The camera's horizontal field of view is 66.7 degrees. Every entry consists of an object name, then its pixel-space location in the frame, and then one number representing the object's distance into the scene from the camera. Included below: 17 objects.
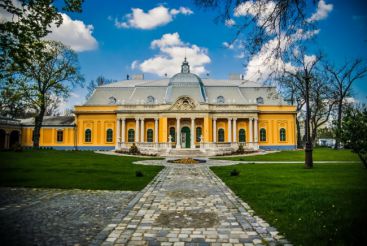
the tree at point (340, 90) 32.06
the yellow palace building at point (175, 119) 38.09
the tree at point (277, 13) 4.93
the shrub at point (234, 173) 12.96
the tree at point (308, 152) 15.91
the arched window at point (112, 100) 41.25
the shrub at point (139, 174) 12.66
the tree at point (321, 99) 32.50
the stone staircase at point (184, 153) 30.90
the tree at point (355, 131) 9.60
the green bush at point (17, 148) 27.62
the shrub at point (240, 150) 32.85
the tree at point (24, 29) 6.62
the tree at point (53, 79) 31.28
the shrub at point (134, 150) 32.45
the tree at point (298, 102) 39.69
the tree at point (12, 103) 19.87
